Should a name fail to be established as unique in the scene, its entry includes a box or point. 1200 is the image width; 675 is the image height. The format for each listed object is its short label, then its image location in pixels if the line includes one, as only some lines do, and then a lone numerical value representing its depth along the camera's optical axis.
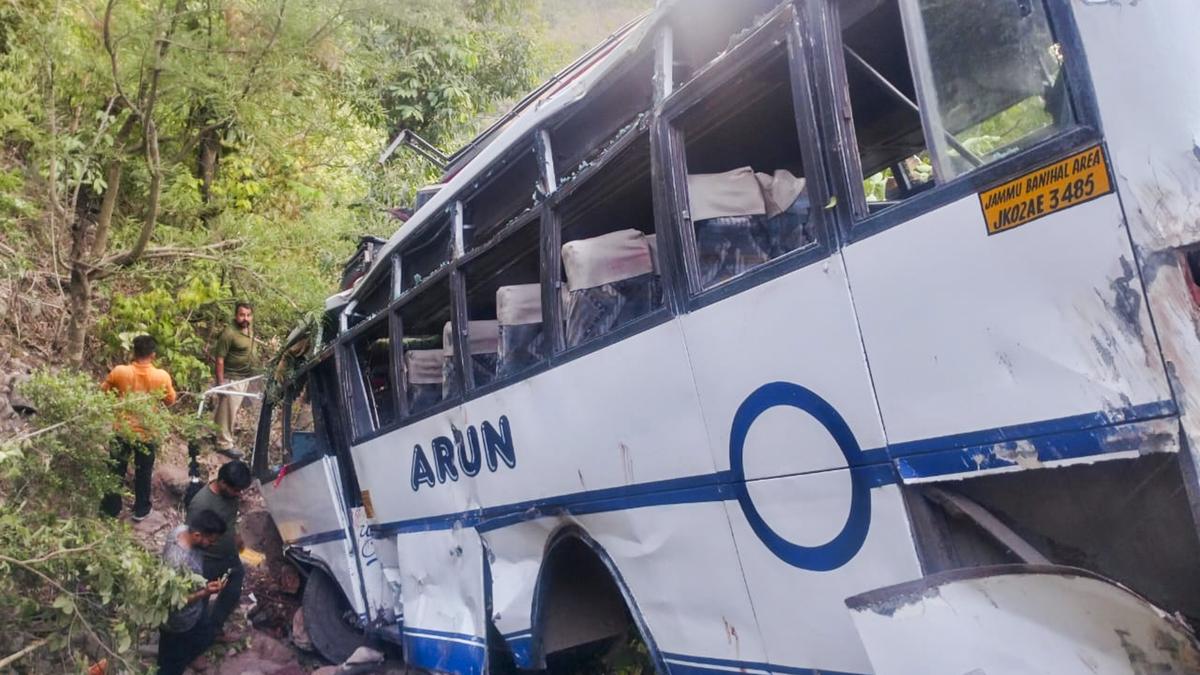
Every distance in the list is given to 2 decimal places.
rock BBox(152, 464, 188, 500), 9.12
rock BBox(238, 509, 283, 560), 7.29
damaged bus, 1.84
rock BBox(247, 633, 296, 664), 6.21
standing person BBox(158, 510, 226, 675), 5.48
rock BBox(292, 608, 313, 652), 6.12
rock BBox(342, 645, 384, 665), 5.62
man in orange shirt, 6.30
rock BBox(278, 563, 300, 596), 6.77
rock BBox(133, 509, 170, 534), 7.75
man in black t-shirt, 5.74
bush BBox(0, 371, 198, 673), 4.67
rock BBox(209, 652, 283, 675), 6.00
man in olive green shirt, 9.00
